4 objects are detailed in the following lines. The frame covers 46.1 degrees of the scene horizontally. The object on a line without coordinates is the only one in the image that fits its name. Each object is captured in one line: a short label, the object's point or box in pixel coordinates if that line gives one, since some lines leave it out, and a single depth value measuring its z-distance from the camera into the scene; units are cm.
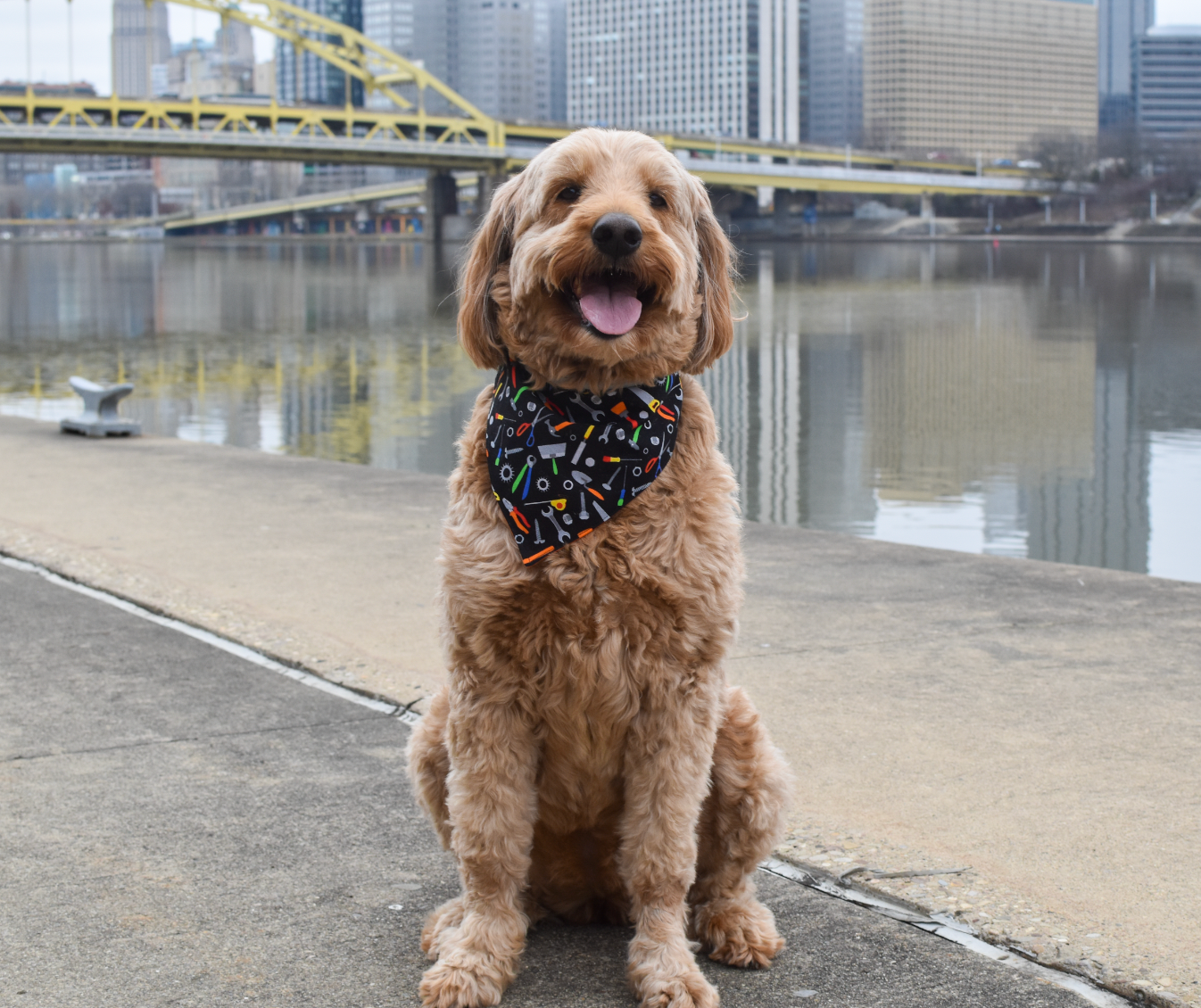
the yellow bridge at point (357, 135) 6444
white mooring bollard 1086
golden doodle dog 257
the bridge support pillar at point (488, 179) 8081
